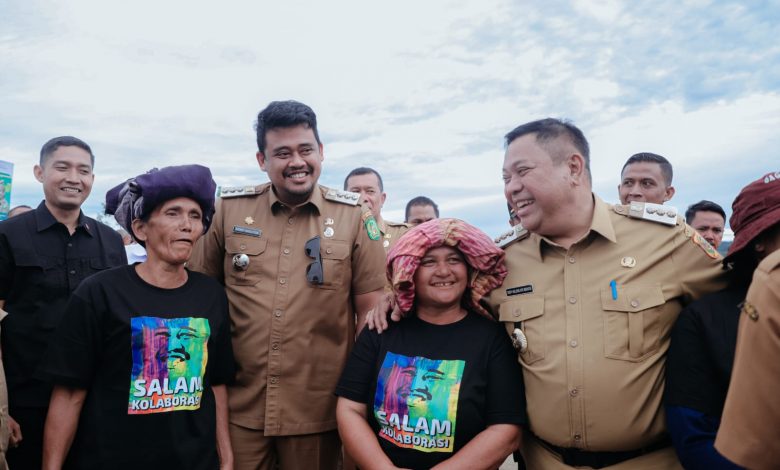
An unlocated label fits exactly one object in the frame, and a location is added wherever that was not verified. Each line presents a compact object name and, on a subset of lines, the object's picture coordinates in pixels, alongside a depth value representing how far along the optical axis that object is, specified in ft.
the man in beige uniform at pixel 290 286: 9.53
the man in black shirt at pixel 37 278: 10.49
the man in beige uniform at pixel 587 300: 7.45
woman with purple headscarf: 7.43
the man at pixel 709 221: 17.33
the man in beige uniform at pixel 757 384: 3.62
